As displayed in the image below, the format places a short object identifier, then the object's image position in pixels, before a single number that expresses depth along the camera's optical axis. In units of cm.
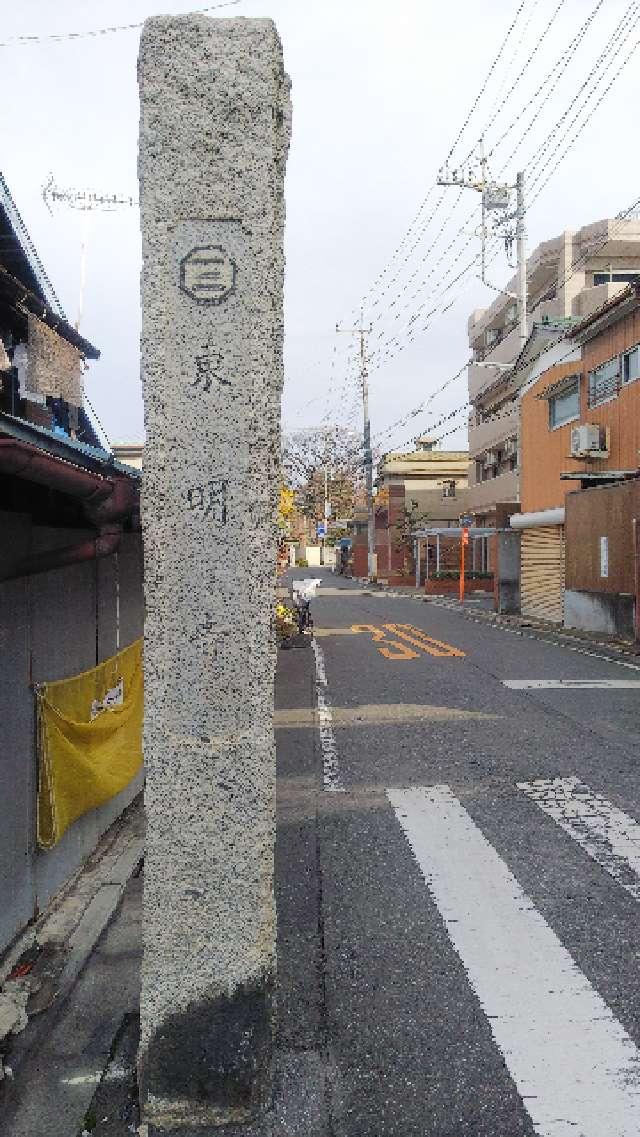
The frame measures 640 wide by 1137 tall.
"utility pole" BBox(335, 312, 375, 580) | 4597
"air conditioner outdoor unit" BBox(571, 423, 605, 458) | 2077
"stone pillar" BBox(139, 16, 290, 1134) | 338
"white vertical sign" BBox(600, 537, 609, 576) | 1950
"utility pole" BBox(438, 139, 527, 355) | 3119
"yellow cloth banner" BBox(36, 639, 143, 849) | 538
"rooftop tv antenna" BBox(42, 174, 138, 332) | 2752
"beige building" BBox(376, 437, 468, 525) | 5547
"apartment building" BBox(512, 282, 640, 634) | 1909
